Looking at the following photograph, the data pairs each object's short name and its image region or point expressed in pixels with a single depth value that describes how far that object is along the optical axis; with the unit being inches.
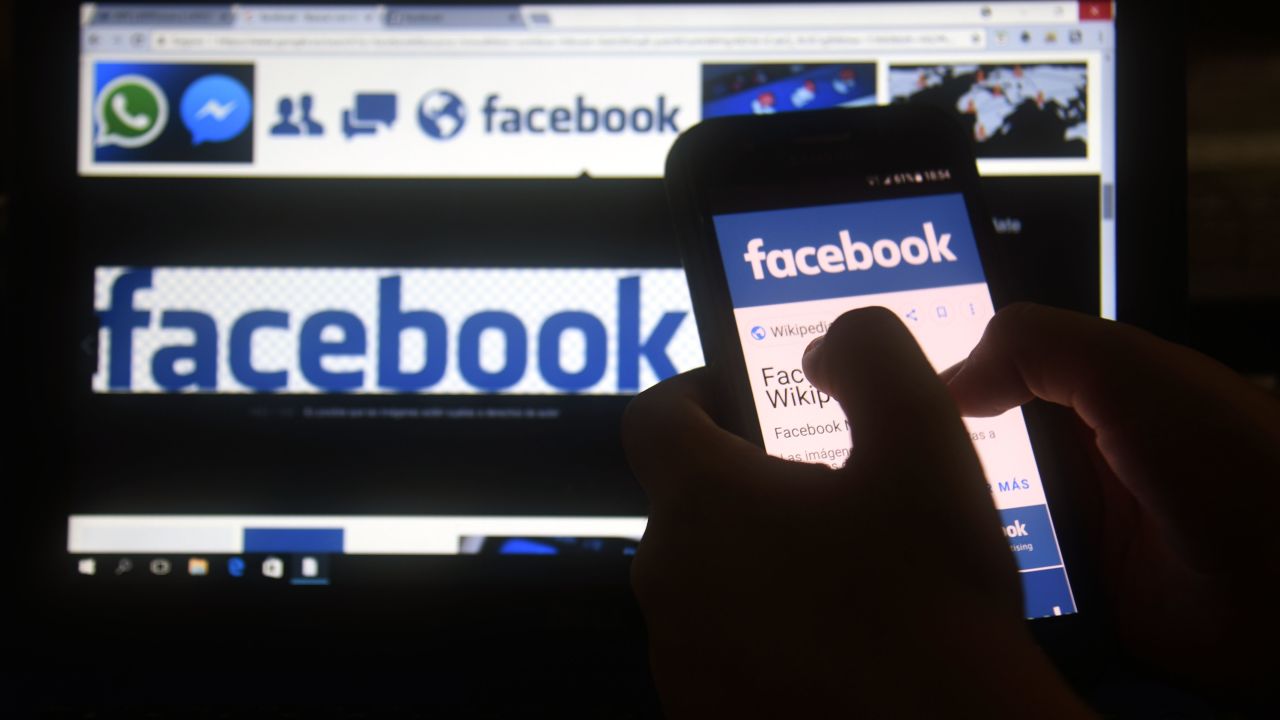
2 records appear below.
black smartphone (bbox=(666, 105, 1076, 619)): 15.8
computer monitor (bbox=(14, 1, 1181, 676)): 22.6
